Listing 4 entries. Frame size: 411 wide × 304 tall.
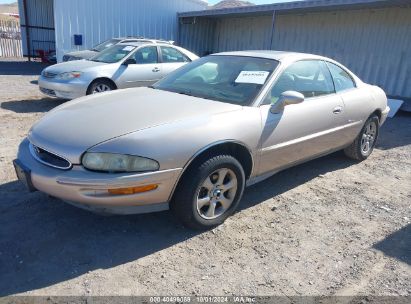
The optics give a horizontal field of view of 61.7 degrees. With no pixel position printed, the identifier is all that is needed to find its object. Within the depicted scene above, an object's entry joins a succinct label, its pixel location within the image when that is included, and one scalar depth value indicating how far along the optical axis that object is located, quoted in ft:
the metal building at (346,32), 32.27
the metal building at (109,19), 43.83
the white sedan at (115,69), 23.90
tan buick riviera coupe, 8.38
